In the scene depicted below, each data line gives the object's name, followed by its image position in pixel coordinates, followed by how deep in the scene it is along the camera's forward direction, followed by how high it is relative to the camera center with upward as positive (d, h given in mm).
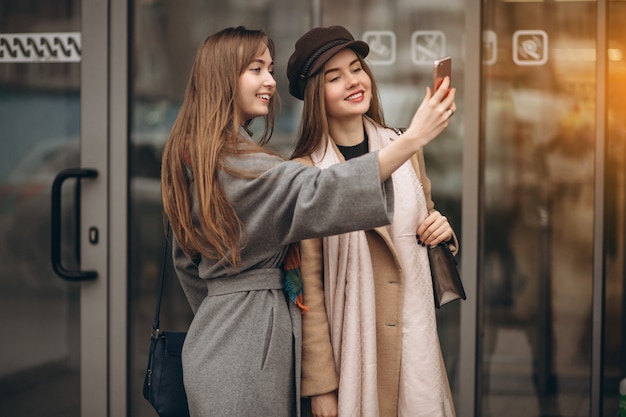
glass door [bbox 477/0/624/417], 3627 -35
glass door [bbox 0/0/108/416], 3889 -81
